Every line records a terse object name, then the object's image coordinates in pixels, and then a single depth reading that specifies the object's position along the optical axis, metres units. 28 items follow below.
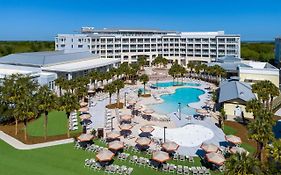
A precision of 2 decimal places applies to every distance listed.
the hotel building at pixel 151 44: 71.21
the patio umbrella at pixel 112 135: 23.76
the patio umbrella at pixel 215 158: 19.13
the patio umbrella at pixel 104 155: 19.68
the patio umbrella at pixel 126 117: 28.87
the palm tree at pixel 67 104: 24.60
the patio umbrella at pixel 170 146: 21.22
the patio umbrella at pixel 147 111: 31.11
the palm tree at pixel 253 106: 25.00
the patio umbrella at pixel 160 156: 19.59
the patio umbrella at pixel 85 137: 22.96
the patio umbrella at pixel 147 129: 25.47
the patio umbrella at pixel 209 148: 20.74
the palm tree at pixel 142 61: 65.40
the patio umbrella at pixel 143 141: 22.28
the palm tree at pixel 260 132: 18.38
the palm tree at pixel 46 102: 24.30
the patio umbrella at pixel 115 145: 21.48
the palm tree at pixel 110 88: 34.61
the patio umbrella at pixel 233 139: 22.33
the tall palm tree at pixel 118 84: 35.67
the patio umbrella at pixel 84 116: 28.94
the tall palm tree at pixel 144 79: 43.55
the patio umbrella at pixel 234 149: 20.61
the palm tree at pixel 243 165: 13.47
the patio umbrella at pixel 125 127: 25.93
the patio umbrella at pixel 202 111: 31.33
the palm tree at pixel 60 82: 36.76
